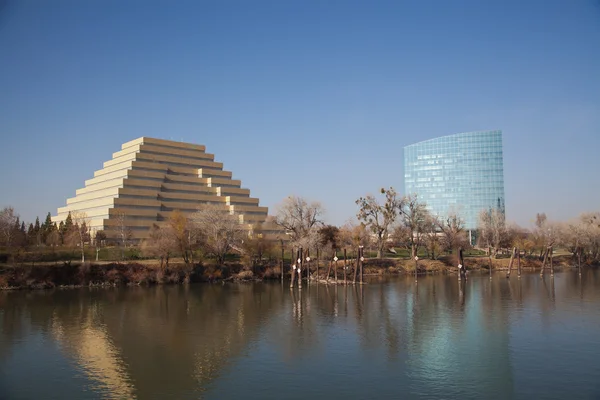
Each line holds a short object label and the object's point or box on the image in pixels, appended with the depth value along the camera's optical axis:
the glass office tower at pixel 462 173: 158.75
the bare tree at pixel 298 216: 75.22
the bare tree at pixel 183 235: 68.31
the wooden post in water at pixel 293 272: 59.36
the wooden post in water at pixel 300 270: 59.51
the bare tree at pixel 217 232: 71.38
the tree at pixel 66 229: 84.24
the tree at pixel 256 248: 72.88
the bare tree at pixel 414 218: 82.75
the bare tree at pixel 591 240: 85.94
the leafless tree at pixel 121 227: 92.15
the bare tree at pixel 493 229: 91.56
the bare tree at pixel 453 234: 87.50
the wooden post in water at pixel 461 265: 64.32
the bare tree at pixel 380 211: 81.44
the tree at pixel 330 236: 78.71
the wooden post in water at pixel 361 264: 60.44
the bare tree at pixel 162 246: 65.44
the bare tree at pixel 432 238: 83.56
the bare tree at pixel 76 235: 79.58
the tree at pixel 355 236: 85.94
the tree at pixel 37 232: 74.06
